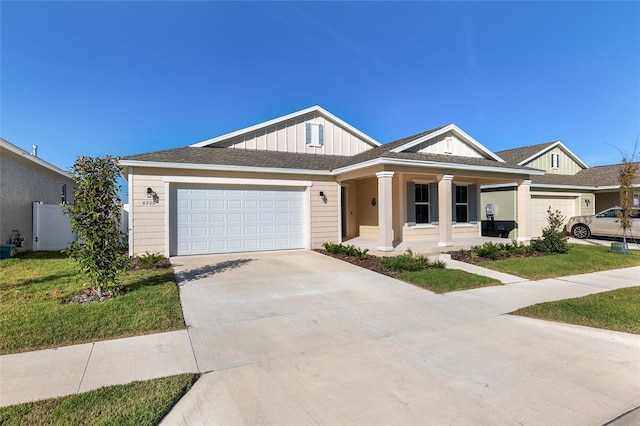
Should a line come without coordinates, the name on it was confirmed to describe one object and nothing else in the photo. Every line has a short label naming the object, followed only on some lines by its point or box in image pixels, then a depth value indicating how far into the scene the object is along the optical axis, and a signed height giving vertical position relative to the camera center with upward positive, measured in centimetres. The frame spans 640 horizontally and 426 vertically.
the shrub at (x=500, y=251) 1048 -118
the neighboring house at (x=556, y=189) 1698 +149
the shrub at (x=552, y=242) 1161 -98
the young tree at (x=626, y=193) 1235 +87
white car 1505 -49
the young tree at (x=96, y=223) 580 -7
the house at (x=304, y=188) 1063 +114
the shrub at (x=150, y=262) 896 -125
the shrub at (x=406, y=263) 867 -128
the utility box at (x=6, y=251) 1003 -98
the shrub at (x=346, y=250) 1041 -112
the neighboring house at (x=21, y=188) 1077 +124
